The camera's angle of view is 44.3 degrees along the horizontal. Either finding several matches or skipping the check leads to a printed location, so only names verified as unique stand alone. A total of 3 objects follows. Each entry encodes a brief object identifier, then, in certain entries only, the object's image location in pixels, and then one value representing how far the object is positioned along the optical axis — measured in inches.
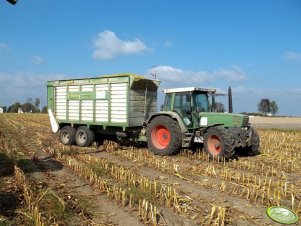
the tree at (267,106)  4163.4
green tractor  426.3
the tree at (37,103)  4767.7
